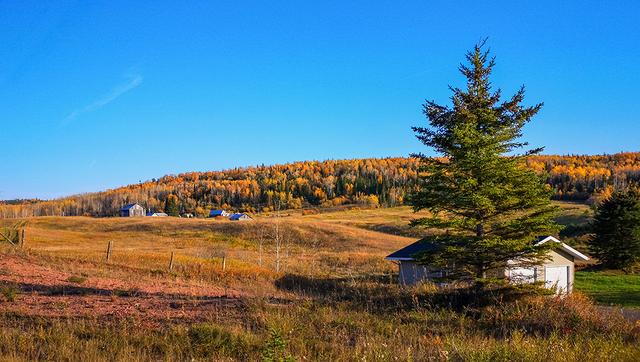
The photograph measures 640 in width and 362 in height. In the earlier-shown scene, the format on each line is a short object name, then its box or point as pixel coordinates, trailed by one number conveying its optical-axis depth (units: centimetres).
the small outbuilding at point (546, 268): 3023
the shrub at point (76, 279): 2053
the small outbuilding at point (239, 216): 12185
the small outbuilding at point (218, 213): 14310
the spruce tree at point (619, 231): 4119
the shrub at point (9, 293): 1534
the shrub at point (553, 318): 1222
